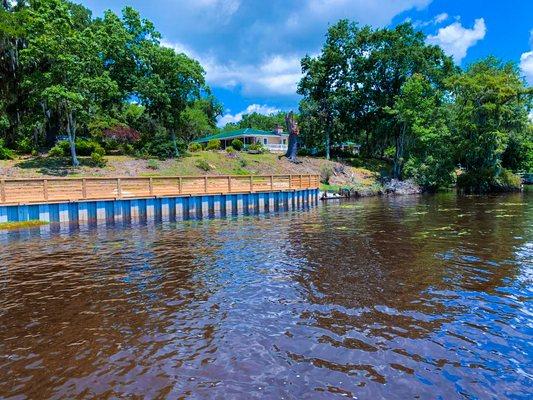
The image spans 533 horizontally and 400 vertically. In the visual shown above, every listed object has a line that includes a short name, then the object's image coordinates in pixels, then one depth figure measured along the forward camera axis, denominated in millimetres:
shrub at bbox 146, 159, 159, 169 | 39844
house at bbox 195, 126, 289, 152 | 72000
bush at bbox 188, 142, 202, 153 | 52438
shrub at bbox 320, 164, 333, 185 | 46919
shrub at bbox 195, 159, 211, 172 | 42531
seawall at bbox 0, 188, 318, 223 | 20922
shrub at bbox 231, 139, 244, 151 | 57656
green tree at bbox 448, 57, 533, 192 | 41844
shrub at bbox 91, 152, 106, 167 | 37875
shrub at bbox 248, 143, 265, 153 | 55738
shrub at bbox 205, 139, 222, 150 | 57875
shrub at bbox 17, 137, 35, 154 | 40497
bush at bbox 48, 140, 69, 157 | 39312
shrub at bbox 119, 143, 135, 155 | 44812
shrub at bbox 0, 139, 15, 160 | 37281
